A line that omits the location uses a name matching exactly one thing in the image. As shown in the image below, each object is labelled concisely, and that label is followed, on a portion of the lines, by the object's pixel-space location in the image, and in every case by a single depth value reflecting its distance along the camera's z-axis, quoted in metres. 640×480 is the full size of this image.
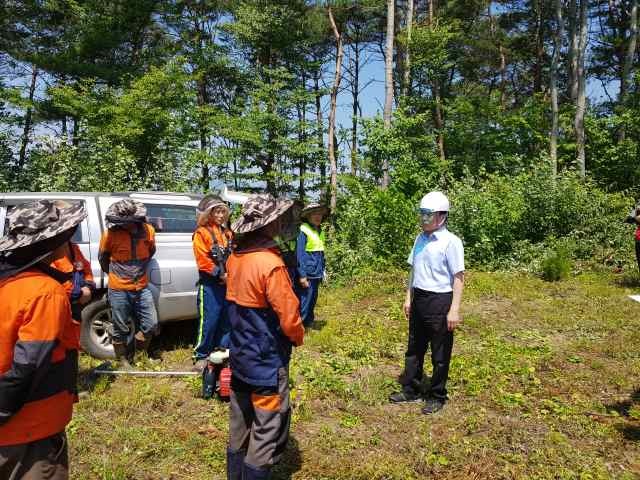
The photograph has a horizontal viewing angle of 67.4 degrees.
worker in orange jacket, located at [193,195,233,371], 4.99
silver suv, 5.55
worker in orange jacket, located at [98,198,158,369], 4.95
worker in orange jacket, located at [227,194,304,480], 2.77
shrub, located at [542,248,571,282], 10.18
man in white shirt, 4.24
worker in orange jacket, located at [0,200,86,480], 2.04
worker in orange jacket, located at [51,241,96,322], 4.35
